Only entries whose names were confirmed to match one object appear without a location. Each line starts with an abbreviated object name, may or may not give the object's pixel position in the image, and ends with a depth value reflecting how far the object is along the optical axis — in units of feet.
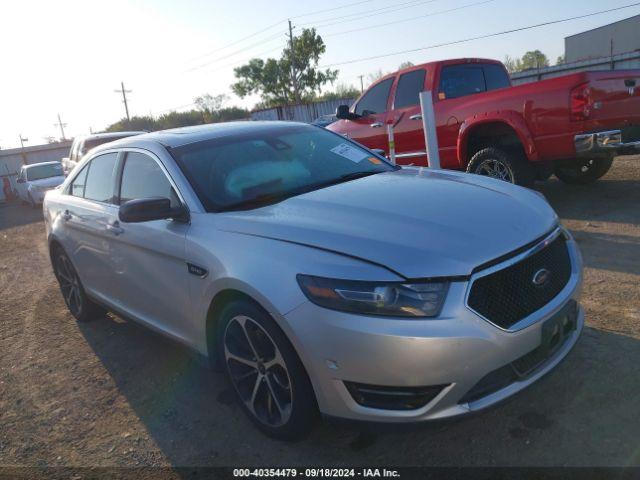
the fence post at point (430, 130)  20.86
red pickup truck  18.11
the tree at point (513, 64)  208.66
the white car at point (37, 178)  55.26
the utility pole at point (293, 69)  175.94
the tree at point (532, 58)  257.46
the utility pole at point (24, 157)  94.60
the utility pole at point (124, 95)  195.52
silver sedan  7.15
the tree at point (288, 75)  180.86
